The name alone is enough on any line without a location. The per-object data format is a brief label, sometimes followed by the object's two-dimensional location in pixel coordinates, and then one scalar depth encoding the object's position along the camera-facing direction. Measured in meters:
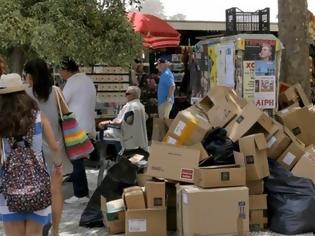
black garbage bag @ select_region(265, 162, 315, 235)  5.25
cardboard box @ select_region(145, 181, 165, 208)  5.14
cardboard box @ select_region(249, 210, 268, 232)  5.37
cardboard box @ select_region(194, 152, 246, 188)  4.97
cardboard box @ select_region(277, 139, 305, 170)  5.70
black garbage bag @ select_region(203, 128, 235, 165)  5.30
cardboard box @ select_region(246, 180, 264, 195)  5.37
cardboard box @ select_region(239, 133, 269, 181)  5.27
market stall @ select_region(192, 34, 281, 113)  6.17
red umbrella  11.35
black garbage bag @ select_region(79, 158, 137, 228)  5.71
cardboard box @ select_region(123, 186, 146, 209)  5.18
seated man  7.36
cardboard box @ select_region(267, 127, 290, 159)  5.71
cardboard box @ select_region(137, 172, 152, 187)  5.43
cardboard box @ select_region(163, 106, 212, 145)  5.60
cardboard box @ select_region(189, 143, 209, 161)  5.28
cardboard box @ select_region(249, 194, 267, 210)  5.34
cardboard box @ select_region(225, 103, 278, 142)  5.54
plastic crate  6.75
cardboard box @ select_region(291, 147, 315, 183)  5.65
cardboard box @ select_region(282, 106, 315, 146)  6.12
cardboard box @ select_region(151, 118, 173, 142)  6.23
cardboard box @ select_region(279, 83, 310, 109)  6.68
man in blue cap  10.92
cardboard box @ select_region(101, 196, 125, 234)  5.37
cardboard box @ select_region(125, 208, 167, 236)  5.13
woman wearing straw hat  3.48
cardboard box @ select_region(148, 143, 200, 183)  5.20
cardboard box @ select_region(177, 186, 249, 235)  4.90
